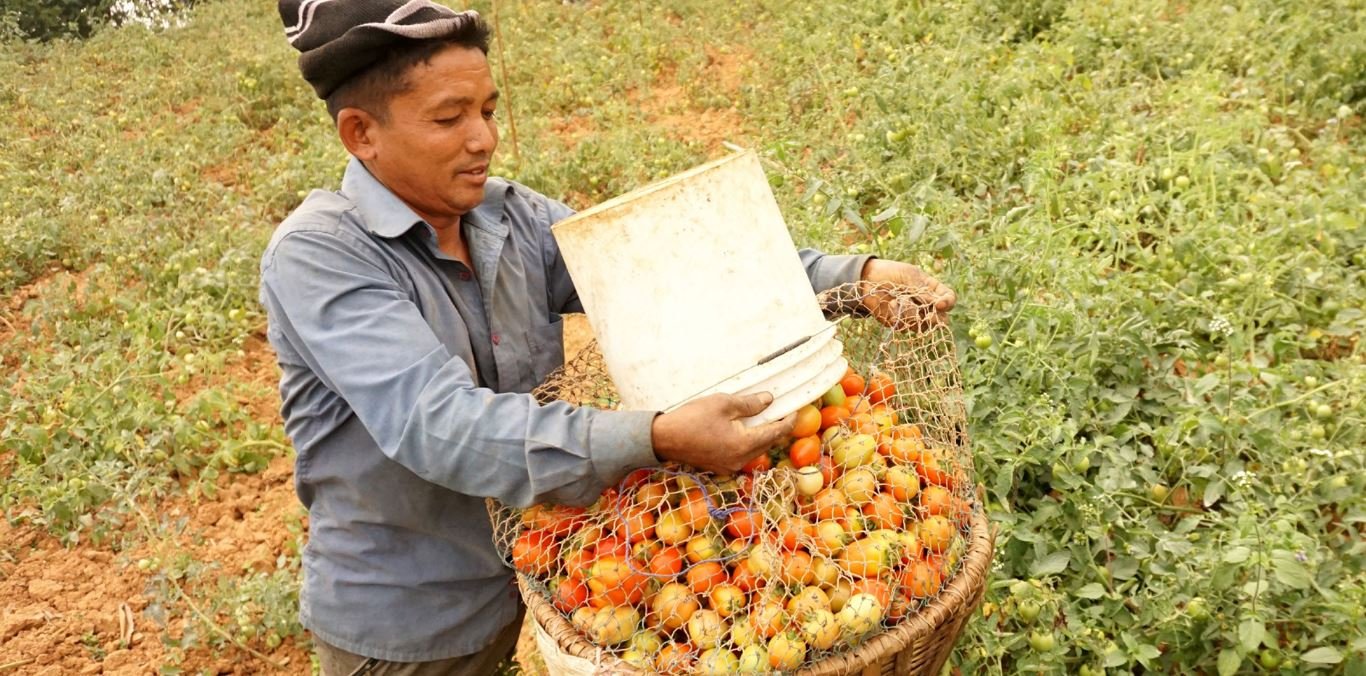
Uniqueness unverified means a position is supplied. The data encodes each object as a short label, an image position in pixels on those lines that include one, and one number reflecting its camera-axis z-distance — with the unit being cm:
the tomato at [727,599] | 149
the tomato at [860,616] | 143
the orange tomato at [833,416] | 172
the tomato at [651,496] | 157
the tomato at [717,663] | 141
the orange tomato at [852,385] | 186
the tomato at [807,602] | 145
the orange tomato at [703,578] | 153
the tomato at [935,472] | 169
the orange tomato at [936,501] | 163
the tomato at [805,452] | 164
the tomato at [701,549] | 155
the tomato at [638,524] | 154
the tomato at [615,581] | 152
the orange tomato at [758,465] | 160
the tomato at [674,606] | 150
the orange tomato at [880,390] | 188
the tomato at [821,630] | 142
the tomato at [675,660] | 144
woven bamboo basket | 144
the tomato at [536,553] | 161
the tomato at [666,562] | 155
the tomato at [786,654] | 140
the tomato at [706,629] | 145
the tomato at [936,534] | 158
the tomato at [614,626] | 148
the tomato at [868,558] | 150
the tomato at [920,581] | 151
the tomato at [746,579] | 152
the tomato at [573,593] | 155
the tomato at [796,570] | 151
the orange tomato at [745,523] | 154
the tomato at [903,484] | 163
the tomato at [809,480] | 161
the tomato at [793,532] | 154
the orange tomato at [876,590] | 147
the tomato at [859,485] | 160
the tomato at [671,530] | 154
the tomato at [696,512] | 155
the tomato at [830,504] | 160
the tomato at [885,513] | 159
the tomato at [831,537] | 154
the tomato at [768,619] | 144
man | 148
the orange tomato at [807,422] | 167
